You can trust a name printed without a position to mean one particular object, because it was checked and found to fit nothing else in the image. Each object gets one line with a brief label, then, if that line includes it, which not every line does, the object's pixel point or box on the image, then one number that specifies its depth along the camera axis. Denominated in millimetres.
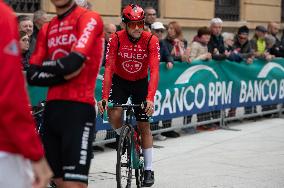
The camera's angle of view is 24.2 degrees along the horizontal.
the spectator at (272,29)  15666
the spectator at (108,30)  9922
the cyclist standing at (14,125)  2672
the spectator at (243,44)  12972
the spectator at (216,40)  12102
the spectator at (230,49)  12492
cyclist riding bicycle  6504
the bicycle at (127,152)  6457
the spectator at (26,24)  8008
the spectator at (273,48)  14242
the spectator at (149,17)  10758
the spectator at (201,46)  11523
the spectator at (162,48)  10398
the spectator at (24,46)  7129
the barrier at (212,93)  10555
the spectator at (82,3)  7137
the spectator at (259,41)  13922
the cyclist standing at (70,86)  4102
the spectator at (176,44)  11008
